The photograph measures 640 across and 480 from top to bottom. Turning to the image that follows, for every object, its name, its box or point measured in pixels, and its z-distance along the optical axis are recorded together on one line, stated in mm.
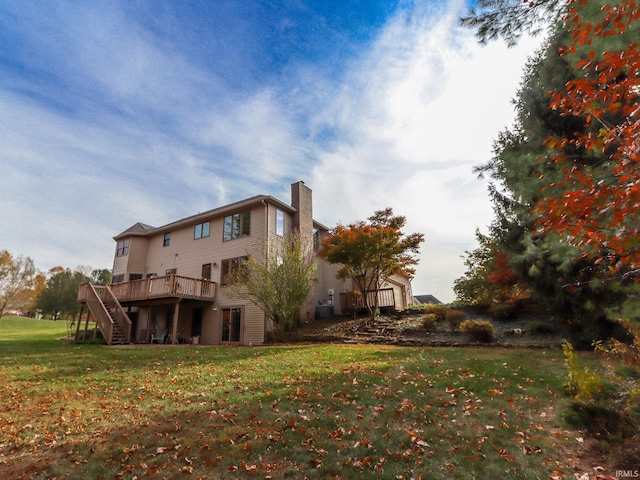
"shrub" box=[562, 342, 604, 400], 4172
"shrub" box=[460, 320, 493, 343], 11797
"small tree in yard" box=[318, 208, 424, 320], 15914
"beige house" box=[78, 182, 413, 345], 17391
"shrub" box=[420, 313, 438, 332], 14398
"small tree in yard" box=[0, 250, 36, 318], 30672
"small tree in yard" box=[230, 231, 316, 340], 15570
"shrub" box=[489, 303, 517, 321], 14185
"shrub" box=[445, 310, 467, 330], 14148
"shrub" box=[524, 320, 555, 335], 11797
